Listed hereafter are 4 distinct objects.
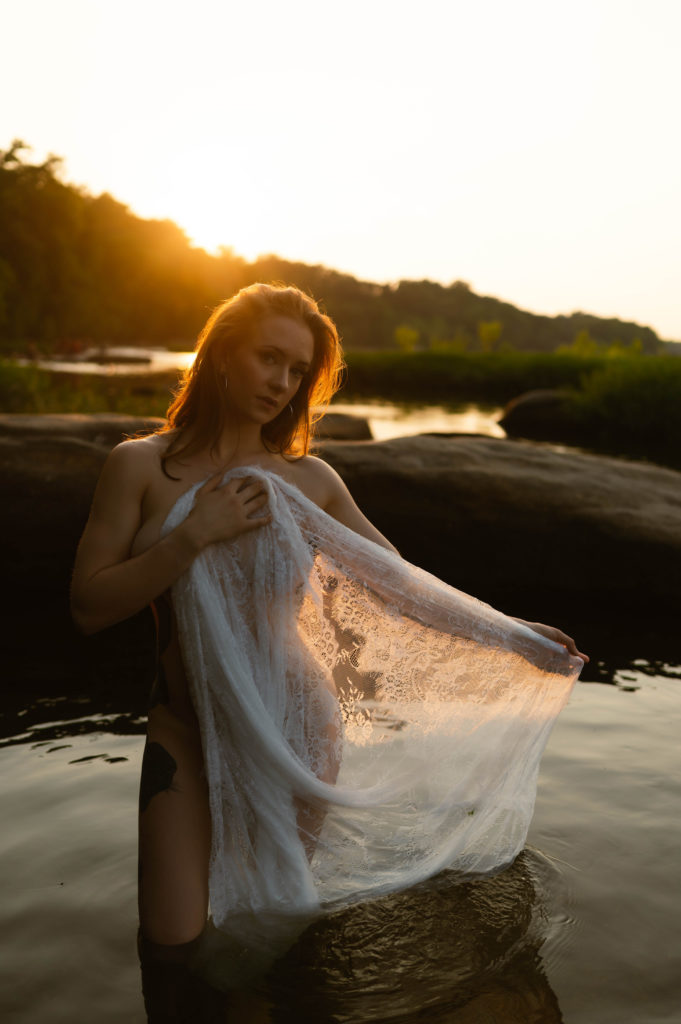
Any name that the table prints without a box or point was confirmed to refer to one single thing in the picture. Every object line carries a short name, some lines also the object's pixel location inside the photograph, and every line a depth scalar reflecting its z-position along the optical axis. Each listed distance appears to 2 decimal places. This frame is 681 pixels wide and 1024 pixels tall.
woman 2.94
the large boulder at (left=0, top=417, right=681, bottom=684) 7.88
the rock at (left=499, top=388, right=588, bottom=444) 25.41
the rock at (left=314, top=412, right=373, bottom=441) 13.16
